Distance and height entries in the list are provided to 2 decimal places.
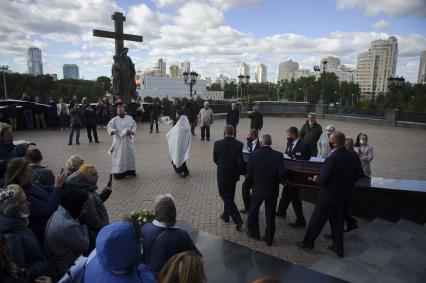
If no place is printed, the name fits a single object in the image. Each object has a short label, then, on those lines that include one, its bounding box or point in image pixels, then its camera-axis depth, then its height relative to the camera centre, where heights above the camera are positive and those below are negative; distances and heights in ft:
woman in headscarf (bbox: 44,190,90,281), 9.57 -4.41
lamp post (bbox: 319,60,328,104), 93.36 -1.26
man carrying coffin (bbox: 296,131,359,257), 15.16 -4.58
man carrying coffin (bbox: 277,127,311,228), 19.27 -3.89
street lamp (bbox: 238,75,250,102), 87.34 +3.88
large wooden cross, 56.44 +10.20
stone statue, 61.67 +2.72
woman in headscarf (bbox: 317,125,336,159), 24.84 -3.91
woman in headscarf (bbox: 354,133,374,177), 22.45 -3.91
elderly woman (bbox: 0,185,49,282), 8.11 -3.83
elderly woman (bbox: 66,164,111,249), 11.78 -3.85
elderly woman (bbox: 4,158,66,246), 10.94 -3.74
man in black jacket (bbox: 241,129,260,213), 19.80 -4.12
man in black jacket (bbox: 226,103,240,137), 48.38 -3.58
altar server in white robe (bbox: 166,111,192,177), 28.81 -4.65
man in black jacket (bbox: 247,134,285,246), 16.46 -4.33
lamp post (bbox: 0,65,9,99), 138.04 +8.78
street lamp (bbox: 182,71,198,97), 76.51 +3.85
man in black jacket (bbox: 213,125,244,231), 18.48 -4.29
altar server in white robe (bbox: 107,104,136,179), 27.91 -4.74
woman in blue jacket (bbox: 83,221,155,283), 6.42 -3.39
